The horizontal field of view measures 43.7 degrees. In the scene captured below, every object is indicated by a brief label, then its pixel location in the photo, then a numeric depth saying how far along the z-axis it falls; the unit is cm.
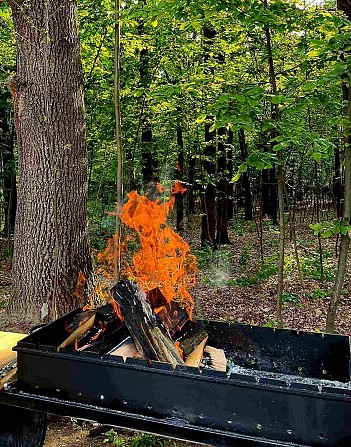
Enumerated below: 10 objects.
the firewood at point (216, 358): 244
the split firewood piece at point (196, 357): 234
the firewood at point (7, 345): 266
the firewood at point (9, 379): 229
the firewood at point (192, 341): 247
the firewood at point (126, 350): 232
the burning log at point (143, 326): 222
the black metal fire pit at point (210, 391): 180
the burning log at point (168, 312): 261
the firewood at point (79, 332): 237
